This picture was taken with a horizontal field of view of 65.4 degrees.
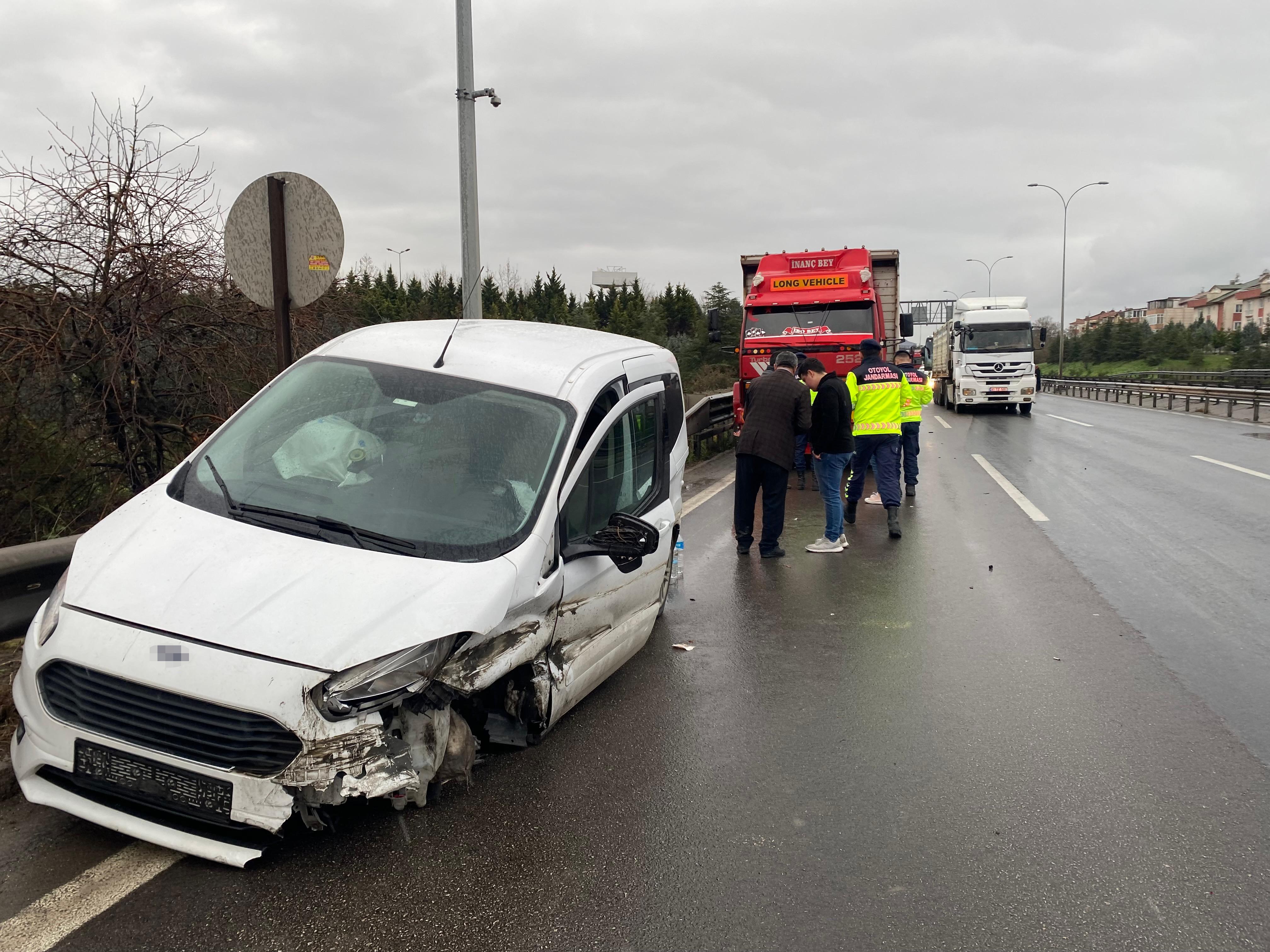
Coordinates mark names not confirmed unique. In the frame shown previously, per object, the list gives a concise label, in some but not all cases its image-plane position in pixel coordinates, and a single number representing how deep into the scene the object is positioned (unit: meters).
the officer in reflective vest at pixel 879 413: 10.21
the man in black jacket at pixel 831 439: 9.09
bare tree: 6.59
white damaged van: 3.02
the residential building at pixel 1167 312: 162.38
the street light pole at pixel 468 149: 11.34
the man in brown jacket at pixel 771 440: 8.36
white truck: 29.66
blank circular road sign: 6.14
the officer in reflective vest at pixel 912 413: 11.80
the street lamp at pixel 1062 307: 54.47
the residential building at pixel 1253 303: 113.69
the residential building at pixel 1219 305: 133.12
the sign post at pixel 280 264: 6.16
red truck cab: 16.14
